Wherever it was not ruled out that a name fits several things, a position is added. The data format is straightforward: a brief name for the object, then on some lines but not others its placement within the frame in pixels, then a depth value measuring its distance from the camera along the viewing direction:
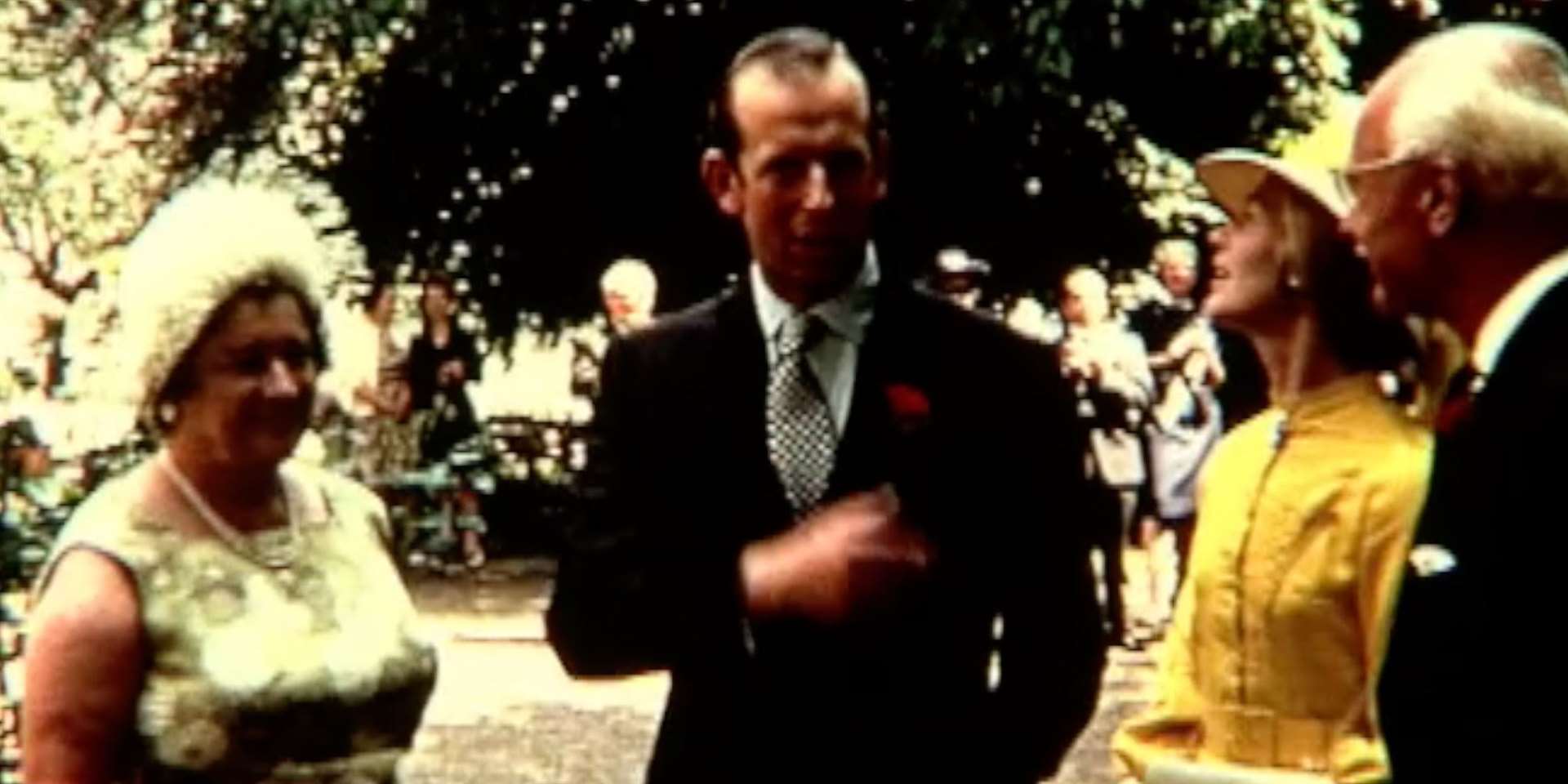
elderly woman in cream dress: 3.13
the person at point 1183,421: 11.81
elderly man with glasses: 2.53
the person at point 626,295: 12.72
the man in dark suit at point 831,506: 2.96
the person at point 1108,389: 11.54
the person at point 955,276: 10.50
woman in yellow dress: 3.65
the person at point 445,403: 16.22
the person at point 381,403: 15.35
